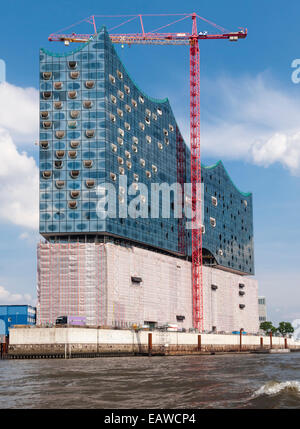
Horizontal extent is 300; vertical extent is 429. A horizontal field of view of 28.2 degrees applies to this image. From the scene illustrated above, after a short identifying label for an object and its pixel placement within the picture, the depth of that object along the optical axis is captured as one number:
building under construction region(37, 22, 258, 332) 130.25
